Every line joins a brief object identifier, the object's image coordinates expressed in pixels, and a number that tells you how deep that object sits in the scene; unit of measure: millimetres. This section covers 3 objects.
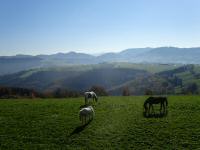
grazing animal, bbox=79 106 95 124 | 18901
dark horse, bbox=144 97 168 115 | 21212
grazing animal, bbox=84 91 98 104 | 26184
